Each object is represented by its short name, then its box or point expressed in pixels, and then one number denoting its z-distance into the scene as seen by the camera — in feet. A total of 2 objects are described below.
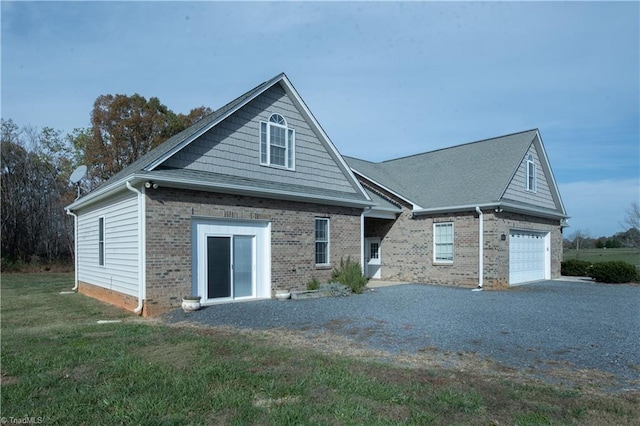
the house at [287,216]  37.09
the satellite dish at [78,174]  54.70
